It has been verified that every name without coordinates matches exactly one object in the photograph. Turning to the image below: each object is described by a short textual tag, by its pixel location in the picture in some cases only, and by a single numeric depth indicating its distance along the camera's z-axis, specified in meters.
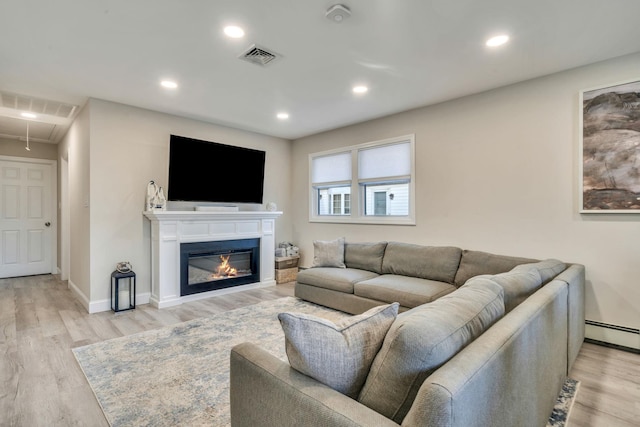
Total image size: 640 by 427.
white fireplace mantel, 4.15
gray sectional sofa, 0.88
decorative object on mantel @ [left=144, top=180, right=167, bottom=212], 4.25
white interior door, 5.78
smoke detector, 2.15
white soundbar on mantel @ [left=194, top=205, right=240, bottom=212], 4.65
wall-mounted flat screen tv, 4.43
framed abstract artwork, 2.77
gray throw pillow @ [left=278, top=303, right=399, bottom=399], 1.08
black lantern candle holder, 3.90
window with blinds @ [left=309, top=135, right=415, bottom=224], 4.48
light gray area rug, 1.95
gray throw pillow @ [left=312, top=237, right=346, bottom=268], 4.43
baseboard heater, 2.82
